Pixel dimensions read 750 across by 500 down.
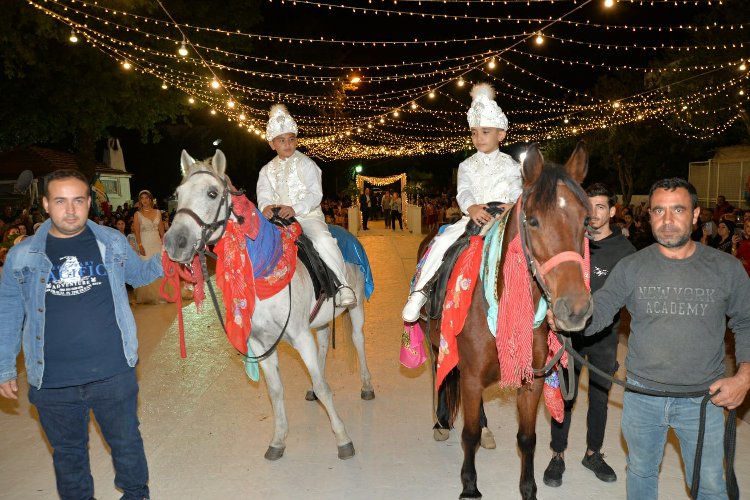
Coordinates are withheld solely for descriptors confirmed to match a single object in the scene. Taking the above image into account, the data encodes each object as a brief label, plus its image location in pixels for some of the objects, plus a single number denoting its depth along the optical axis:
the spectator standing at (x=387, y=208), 27.45
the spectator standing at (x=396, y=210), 26.39
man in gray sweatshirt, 2.62
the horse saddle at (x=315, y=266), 4.69
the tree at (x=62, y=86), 13.03
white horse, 3.49
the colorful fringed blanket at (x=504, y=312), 2.99
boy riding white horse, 5.11
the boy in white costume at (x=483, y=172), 4.14
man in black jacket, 3.96
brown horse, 2.52
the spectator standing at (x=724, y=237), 9.34
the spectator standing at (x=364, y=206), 26.59
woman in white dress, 9.84
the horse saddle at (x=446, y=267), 3.82
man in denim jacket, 2.97
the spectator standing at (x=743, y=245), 7.68
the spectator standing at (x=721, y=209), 12.59
